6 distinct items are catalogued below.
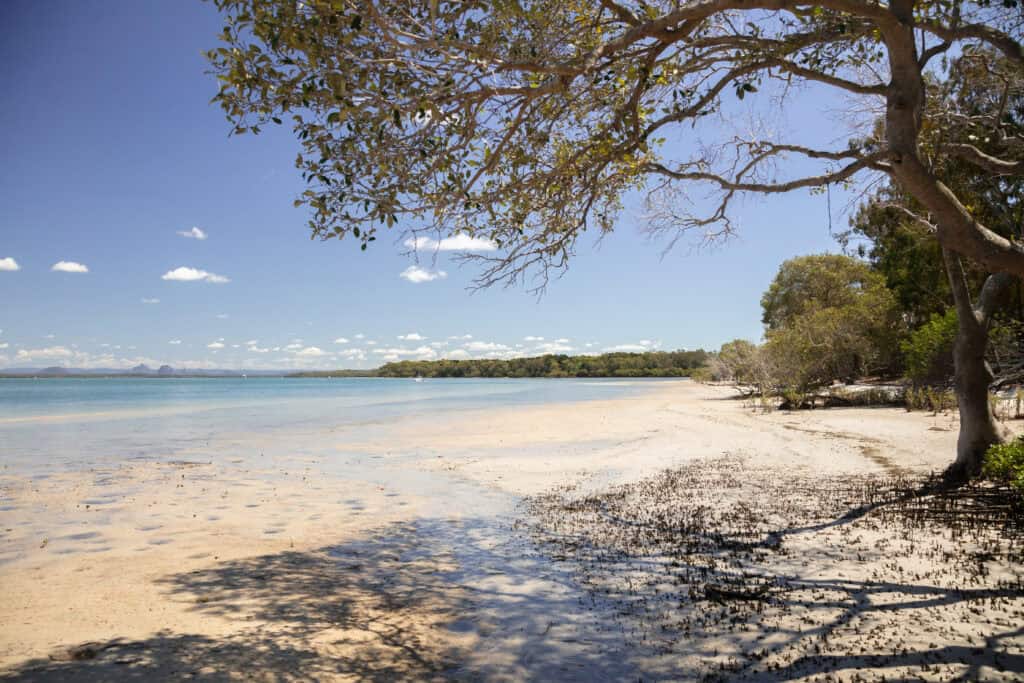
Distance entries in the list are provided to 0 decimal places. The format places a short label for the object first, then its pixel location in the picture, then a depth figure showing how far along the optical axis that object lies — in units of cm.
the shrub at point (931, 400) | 2139
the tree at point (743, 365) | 3588
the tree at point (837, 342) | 3362
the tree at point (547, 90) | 482
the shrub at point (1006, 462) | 832
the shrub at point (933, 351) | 2144
